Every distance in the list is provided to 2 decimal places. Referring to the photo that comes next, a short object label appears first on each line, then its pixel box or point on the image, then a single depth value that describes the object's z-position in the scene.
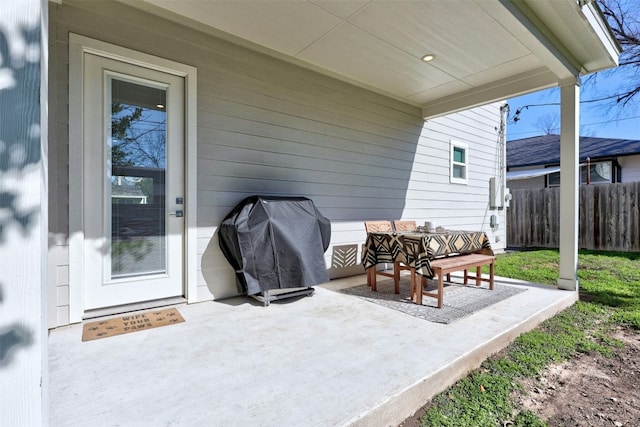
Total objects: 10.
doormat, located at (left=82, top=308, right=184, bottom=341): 2.41
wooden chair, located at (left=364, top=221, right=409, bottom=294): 3.63
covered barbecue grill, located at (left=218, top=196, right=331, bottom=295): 3.00
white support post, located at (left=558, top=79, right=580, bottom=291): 3.82
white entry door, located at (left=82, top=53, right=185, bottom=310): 2.69
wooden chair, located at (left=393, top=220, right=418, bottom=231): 4.41
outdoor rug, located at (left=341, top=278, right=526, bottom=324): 2.96
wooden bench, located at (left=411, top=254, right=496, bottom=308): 3.11
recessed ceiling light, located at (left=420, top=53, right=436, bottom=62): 3.68
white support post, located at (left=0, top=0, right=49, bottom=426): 0.91
